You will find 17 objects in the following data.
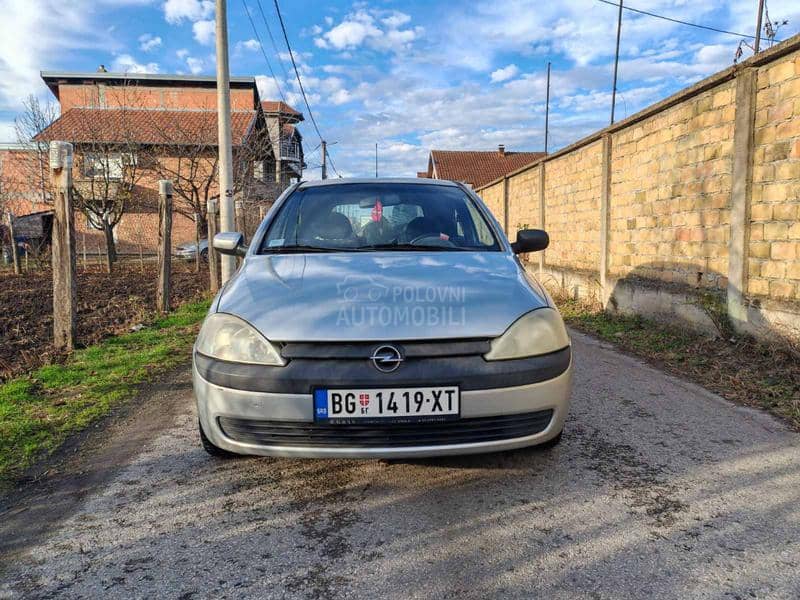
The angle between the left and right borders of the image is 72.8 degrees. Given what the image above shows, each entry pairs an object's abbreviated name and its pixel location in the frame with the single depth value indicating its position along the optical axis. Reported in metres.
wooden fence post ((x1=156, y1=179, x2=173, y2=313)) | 8.18
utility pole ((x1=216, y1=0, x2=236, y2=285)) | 8.64
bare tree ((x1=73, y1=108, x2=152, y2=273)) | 16.86
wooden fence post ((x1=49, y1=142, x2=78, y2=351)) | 5.53
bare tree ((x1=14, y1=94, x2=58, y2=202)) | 16.89
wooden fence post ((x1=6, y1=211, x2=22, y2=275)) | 13.55
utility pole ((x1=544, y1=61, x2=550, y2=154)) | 38.44
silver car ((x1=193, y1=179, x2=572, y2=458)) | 2.15
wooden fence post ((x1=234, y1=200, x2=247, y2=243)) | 15.81
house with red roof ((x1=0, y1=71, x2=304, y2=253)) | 17.58
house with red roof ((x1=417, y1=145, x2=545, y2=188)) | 40.77
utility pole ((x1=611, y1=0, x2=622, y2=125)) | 25.34
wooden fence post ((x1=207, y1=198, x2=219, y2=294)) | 10.71
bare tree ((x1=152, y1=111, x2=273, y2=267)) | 17.64
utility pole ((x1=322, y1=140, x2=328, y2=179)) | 33.68
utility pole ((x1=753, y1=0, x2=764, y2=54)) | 16.91
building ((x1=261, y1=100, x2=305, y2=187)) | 32.62
